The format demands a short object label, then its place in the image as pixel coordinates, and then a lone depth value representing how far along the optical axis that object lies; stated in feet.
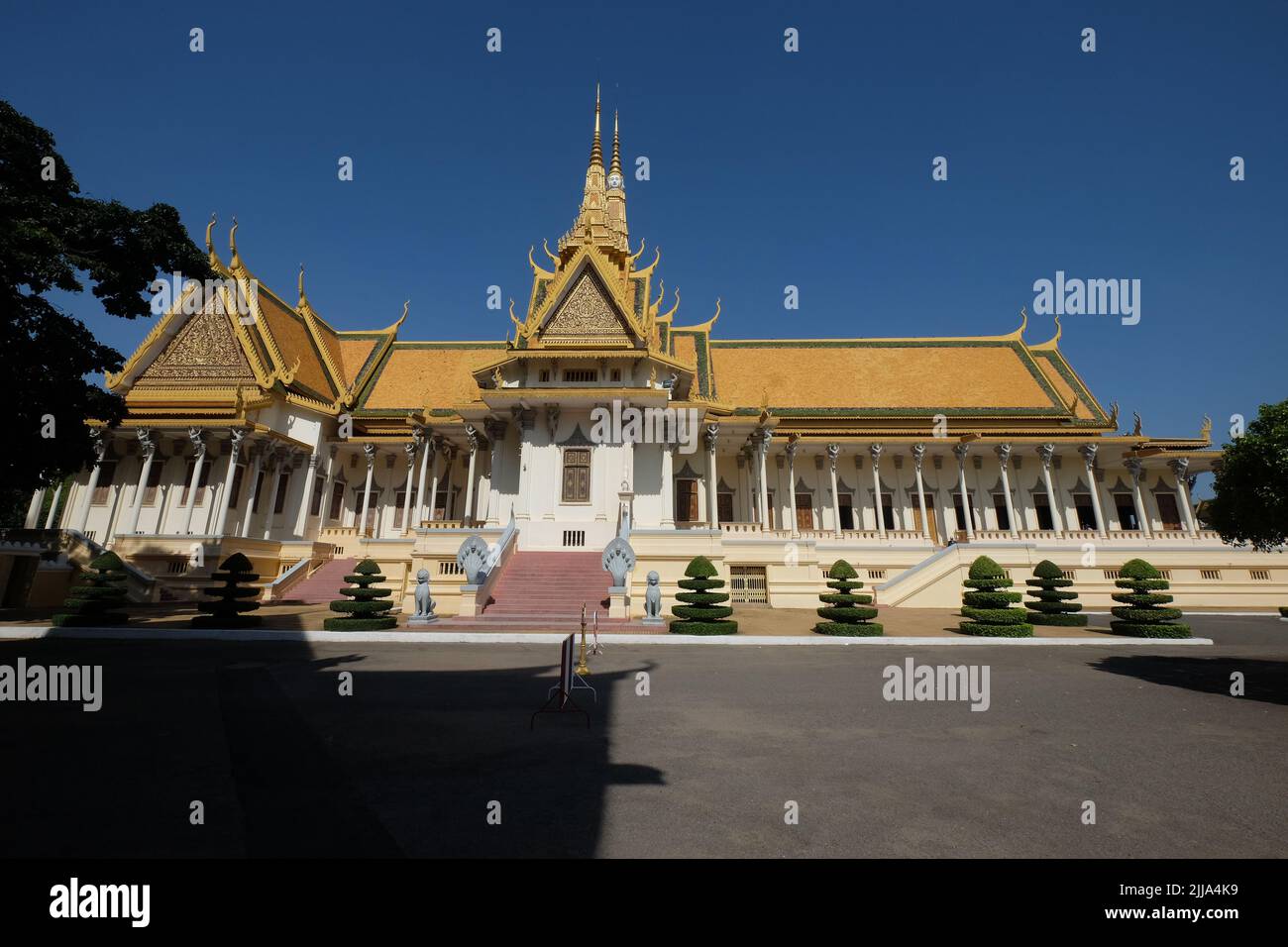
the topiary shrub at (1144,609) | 46.24
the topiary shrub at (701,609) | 45.42
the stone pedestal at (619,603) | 50.65
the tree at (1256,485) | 26.73
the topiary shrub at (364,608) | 45.83
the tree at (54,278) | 36.11
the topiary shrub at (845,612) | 45.78
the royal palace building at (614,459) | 71.67
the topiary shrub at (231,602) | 46.68
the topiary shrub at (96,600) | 46.83
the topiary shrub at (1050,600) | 53.31
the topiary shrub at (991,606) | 45.80
